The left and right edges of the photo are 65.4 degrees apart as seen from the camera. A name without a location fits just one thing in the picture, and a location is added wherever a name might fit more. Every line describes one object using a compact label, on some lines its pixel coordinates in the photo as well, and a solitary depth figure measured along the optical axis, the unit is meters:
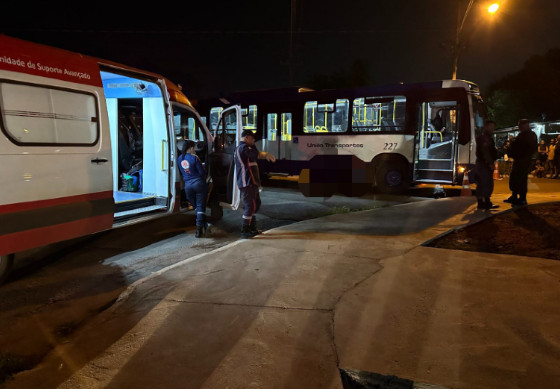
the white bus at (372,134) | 11.90
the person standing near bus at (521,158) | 8.70
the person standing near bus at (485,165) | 8.66
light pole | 18.12
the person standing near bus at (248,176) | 6.97
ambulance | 4.71
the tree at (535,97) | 33.84
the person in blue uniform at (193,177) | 7.02
